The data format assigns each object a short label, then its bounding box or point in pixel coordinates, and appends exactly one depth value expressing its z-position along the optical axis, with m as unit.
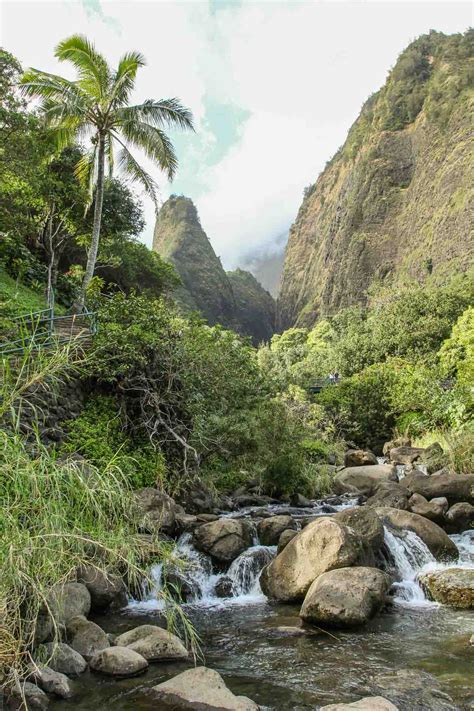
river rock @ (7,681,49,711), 4.57
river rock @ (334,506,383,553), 8.95
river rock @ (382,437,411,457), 23.33
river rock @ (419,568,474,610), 7.68
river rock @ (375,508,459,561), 9.66
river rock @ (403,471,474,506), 12.79
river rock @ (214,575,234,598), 8.71
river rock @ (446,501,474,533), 11.47
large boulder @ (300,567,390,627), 6.90
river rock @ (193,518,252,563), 9.34
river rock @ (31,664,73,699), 5.10
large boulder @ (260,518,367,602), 7.96
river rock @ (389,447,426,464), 20.02
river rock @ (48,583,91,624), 6.62
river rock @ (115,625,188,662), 6.00
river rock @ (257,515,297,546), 10.00
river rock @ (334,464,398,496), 16.05
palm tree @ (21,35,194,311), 15.70
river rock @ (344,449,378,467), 20.22
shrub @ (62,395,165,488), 11.02
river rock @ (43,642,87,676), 5.53
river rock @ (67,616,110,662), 6.02
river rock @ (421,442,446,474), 17.06
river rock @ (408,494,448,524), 11.63
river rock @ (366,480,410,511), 12.37
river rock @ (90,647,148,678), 5.61
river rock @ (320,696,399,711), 4.48
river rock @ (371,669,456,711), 4.88
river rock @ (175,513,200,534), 10.13
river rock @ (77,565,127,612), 7.46
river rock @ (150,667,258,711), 4.78
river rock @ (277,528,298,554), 9.39
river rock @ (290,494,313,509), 14.11
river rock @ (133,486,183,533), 9.47
